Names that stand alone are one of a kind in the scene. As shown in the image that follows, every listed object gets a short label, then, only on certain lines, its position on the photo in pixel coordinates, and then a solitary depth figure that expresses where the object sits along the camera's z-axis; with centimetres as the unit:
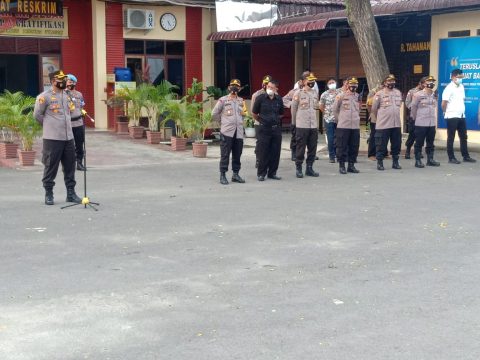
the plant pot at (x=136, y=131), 1953
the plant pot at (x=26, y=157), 1434
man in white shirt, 1495
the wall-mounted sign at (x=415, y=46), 2054
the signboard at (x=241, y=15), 2264
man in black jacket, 1265
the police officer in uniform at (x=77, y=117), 1302
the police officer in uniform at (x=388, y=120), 1409
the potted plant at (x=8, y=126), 1455
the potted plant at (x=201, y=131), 1636
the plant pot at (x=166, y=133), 1916
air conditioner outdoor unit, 2195
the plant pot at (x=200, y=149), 1633
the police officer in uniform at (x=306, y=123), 1310
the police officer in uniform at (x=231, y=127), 1240
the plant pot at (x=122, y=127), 2033
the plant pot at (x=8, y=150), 1519
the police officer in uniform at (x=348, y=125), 1370
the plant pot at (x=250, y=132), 2094
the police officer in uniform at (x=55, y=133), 1009
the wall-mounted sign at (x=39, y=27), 2092
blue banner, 1862
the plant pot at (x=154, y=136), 1861
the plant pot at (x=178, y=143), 1739
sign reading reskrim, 2037
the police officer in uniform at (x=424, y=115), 1448
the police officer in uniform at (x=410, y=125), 1524
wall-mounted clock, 2286
